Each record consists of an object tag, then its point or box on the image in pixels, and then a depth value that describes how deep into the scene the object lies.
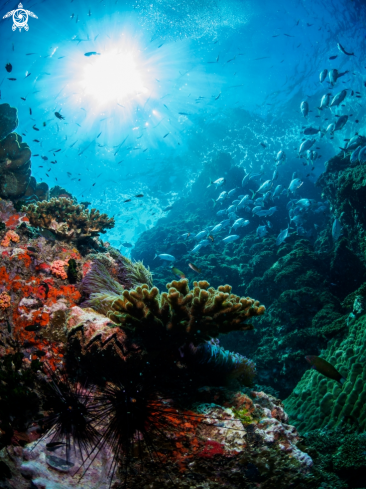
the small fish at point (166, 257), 10.80
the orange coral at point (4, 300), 3.30
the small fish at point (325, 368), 3.36
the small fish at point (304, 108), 10.84
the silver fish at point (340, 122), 10.59
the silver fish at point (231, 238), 11.79
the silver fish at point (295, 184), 12.34
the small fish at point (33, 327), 3.06
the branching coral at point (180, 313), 2.51
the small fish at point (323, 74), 10.73
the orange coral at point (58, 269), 4.15
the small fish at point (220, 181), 12.23
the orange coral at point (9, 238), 4.30
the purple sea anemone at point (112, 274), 4.09
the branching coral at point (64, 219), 5.28
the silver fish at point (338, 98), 10.18
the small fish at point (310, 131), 11.47
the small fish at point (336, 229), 9.95
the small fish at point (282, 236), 11.10
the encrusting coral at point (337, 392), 4.43
